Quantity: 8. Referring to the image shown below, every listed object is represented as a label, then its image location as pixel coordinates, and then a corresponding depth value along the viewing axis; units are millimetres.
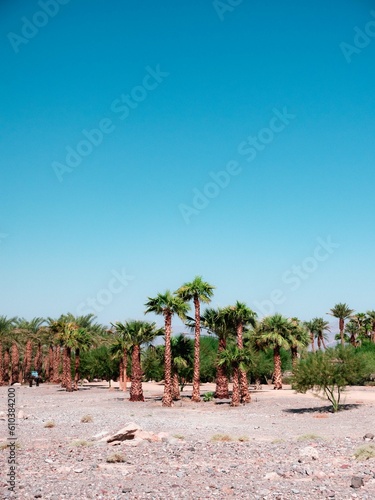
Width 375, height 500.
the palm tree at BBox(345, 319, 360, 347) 109581
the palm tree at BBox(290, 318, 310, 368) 58253
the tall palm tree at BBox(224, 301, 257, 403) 40938
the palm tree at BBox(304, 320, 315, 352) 107675
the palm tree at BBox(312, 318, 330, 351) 106938
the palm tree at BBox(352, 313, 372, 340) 107875
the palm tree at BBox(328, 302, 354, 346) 98438
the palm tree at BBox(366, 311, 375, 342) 102562
